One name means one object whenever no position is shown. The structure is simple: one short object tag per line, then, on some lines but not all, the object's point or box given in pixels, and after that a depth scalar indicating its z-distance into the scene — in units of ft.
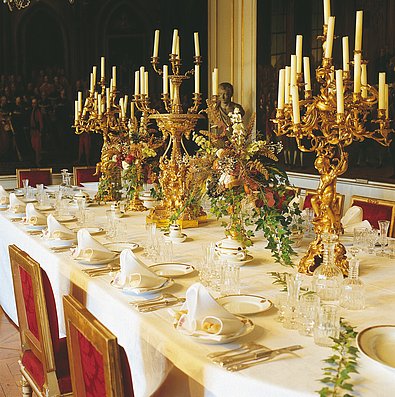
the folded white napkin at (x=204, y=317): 6.41
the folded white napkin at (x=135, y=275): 8.28
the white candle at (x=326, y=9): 8.36
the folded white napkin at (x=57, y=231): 11.76
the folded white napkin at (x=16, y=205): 15.33
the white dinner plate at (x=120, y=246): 11.09
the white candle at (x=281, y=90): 8.95
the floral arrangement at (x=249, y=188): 9.80
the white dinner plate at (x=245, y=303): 7.42
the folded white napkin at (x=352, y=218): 12.94
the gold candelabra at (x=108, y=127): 16.48
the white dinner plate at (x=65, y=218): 14.24
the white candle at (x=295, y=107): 8.46
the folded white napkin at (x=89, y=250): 10.09
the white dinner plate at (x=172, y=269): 9.18
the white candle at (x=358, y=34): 8.39
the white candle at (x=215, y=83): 12.57
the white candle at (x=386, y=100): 8.46
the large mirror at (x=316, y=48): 21.48
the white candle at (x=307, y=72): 8.82
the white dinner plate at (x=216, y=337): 6.25
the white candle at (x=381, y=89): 8.30
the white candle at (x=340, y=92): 7.92
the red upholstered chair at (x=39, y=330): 8.36
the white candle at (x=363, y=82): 8.58
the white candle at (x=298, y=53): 8.72
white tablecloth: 5.53
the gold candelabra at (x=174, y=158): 13.52
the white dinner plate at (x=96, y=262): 9.86
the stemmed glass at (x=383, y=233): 10.83
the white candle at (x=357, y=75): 8.08
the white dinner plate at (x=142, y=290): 8.12
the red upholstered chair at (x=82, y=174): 27.14
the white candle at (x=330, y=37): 8.34
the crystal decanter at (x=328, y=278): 7.77
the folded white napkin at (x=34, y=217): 13.44
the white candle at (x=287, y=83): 9.20
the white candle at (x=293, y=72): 8.69
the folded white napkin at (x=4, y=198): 16.85
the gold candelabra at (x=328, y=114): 8.25
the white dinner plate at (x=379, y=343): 5.99
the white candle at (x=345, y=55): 8.73
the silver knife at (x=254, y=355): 5.86
